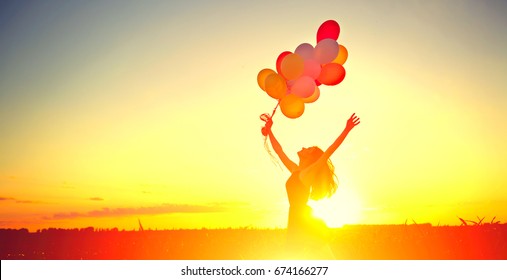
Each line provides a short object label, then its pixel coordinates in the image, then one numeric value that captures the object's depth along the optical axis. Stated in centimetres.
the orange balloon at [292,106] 700
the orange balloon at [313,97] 707
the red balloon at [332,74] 712
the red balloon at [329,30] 734
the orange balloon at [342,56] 734
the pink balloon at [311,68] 705
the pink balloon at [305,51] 711
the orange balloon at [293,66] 693
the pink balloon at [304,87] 690
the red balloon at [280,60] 722
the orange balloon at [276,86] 697
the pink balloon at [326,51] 701
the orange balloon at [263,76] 719
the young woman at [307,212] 554
